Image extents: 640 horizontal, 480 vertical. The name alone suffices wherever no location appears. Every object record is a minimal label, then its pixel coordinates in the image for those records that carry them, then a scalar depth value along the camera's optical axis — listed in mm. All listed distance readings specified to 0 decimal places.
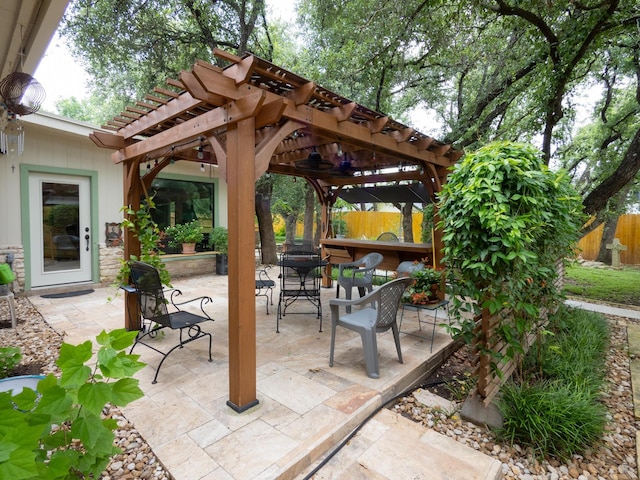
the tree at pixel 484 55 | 4633
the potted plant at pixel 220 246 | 7749
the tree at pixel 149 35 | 5945
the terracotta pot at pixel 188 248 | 7457
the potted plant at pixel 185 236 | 7375
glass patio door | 5523
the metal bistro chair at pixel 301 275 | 4328
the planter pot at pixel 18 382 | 1938
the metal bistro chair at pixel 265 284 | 4670
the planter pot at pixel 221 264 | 7730
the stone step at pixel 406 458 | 1839
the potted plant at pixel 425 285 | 3869
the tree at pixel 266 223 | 8891
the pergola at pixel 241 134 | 2146
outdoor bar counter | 5367
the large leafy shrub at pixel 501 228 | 2174
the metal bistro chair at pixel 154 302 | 2920
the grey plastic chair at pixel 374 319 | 2830
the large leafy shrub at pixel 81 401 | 978
